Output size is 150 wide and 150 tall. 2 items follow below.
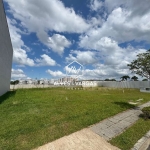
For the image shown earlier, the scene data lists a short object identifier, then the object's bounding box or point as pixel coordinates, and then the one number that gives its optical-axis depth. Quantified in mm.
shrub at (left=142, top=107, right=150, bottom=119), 4460
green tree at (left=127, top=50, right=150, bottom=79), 20125
